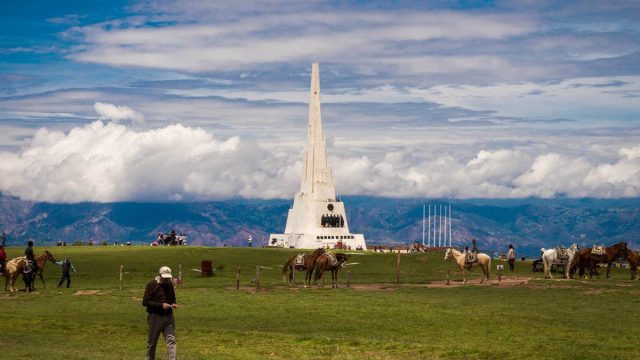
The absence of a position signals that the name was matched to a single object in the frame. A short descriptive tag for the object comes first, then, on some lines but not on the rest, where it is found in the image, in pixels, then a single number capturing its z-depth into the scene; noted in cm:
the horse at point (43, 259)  6350
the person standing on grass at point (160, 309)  2897
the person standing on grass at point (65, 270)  6237
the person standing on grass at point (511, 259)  8288
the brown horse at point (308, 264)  6322
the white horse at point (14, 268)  5822
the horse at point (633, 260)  7175
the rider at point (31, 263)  5869
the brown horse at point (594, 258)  7125
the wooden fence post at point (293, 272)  6291
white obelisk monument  14250
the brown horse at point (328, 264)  6184
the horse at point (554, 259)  7062
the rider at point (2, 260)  6159
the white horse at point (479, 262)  6638
